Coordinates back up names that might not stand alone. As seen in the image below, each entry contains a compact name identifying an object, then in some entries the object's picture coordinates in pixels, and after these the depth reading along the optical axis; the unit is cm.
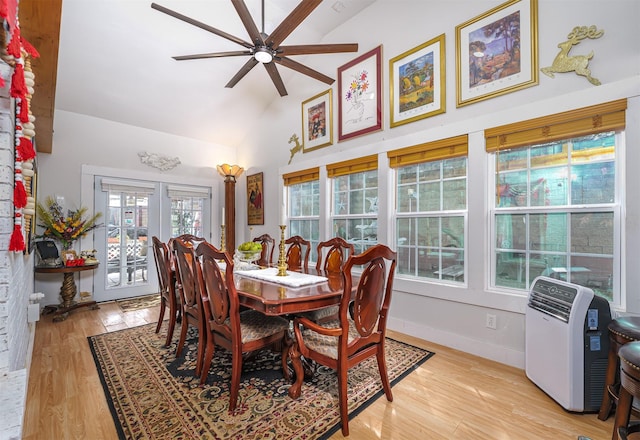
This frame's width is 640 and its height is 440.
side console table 347
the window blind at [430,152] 267
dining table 170
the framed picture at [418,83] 285
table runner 214
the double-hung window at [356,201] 350
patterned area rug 161
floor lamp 535
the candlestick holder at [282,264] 239
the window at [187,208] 502
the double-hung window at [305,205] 421
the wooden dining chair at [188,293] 211
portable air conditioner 171
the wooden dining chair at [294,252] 339
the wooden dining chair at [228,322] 174
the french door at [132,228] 430
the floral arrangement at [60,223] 370
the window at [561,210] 203
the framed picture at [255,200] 504
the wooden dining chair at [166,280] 264
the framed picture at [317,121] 391
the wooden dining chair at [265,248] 382
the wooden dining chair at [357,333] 159
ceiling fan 204
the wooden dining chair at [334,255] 290
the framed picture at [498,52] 229
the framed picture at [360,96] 336
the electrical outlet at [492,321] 246
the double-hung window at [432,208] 277
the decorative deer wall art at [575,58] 201
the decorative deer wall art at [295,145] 435
